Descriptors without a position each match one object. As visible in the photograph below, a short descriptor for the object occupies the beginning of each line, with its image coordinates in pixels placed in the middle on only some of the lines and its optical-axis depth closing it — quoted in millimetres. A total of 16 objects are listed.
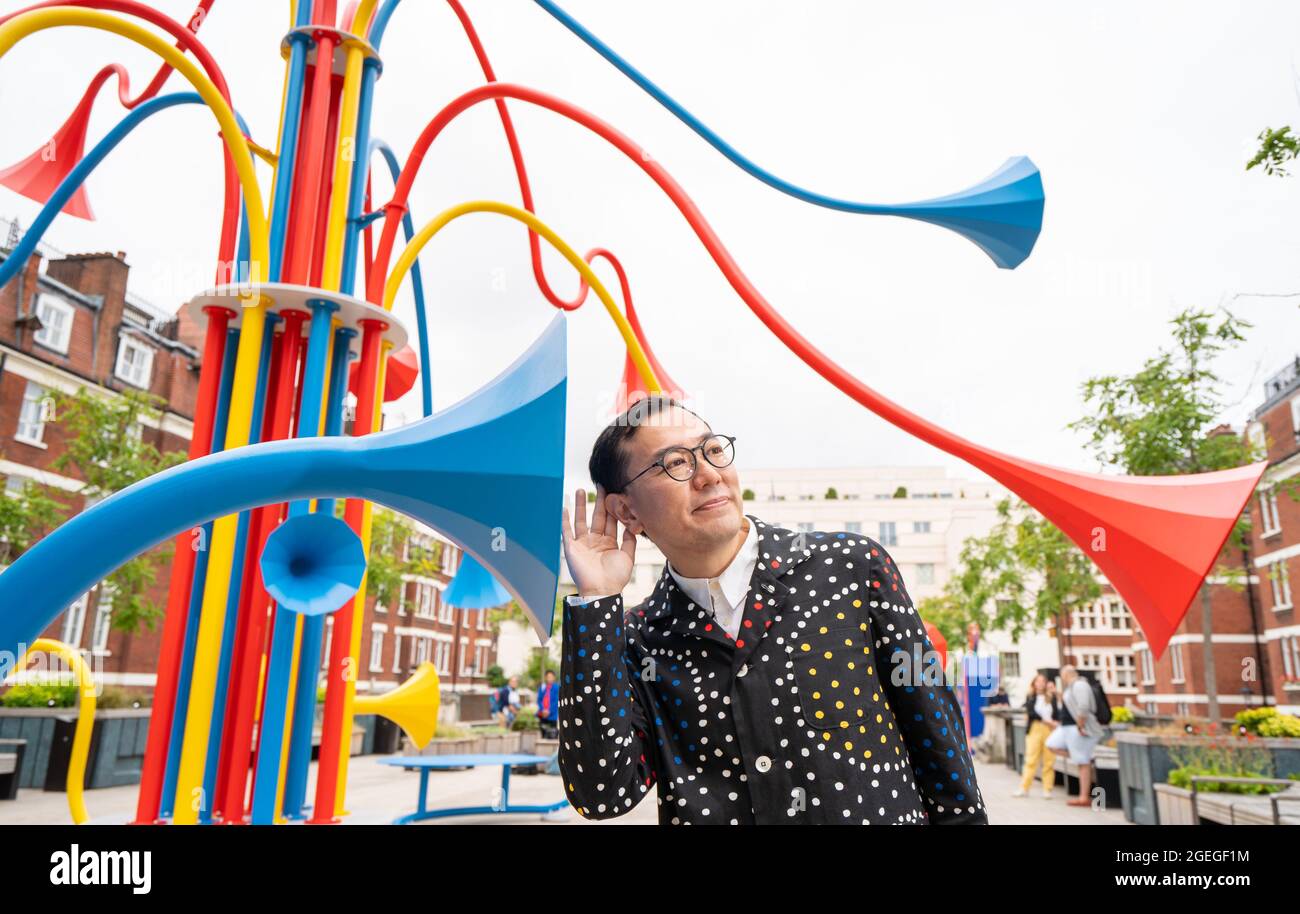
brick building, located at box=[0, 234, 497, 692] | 25156
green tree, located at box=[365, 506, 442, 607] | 24391
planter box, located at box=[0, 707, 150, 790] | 14648
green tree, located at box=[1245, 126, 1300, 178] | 7957
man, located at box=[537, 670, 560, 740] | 20578
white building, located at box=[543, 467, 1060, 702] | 60438
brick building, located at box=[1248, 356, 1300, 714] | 30188
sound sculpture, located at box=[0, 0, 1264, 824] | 1585
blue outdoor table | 10625
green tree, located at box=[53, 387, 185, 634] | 18750
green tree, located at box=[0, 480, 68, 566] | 18219
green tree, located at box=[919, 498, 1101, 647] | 21344
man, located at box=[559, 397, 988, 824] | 1774
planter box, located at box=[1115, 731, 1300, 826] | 10906
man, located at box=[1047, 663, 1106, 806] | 12188
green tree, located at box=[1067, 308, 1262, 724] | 15461
